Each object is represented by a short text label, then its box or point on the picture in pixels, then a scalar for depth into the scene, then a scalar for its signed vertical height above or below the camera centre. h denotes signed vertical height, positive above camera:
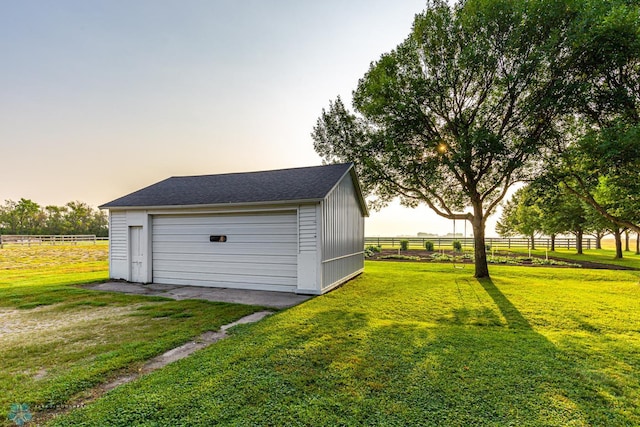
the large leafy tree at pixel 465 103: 8.85 +4.46
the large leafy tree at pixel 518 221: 24.36 -0.03
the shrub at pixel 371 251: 19.92 -2.26
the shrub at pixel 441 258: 16.81 -2.32
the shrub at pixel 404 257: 17.52 -2.36
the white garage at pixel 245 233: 7.93 -0.29
